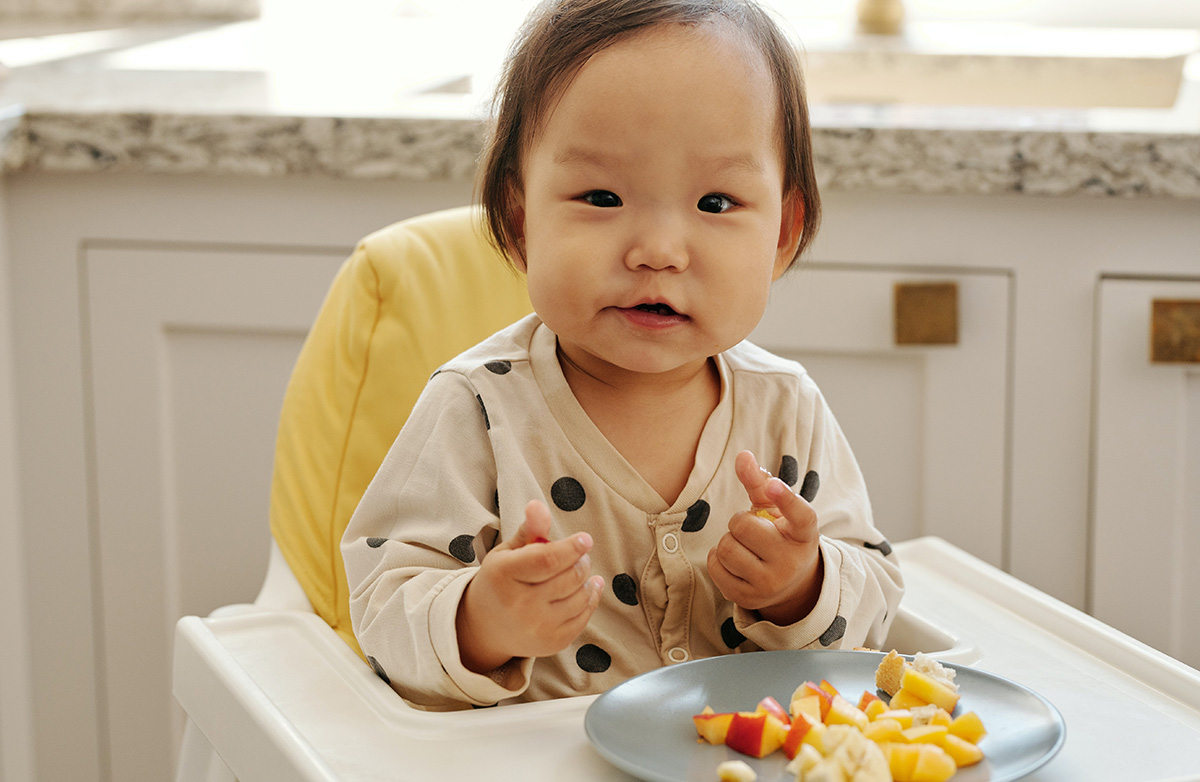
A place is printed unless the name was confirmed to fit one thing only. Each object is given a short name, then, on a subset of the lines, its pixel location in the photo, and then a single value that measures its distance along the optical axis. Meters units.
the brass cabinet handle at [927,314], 1.38
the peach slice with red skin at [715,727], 0.93
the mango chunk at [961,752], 0.91
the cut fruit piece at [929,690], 0.95
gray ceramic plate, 0.91
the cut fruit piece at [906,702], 0.95
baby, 1.01
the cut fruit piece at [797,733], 0.92
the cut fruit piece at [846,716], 0.93
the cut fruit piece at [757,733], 0.92
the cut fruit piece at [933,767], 0.90
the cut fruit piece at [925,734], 0.91
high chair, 0.96
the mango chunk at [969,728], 0.93
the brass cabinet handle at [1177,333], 1.36
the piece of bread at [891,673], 0.97
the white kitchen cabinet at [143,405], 1.45
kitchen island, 1.38
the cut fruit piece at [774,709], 0.93
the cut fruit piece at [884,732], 0.92
